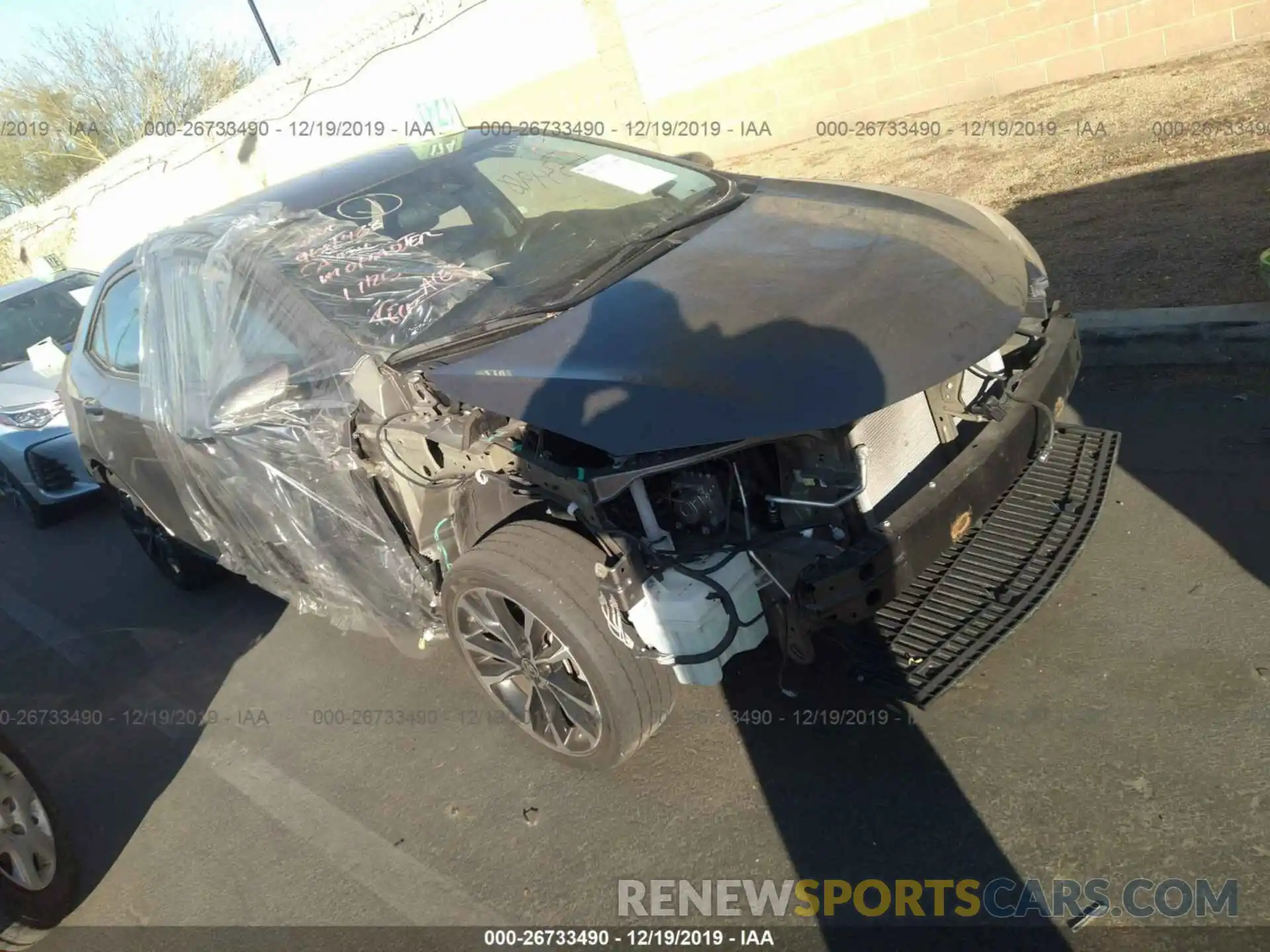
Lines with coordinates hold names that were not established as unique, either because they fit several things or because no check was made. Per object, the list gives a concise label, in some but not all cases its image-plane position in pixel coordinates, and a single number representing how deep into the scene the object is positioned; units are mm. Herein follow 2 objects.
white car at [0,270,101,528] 6289
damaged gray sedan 2383
